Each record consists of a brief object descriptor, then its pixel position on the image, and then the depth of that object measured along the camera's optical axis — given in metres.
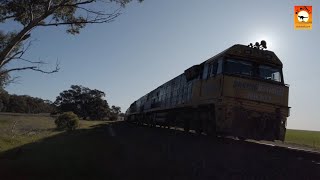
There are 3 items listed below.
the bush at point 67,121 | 21.78
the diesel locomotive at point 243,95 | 8.07
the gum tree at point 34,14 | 9.11
